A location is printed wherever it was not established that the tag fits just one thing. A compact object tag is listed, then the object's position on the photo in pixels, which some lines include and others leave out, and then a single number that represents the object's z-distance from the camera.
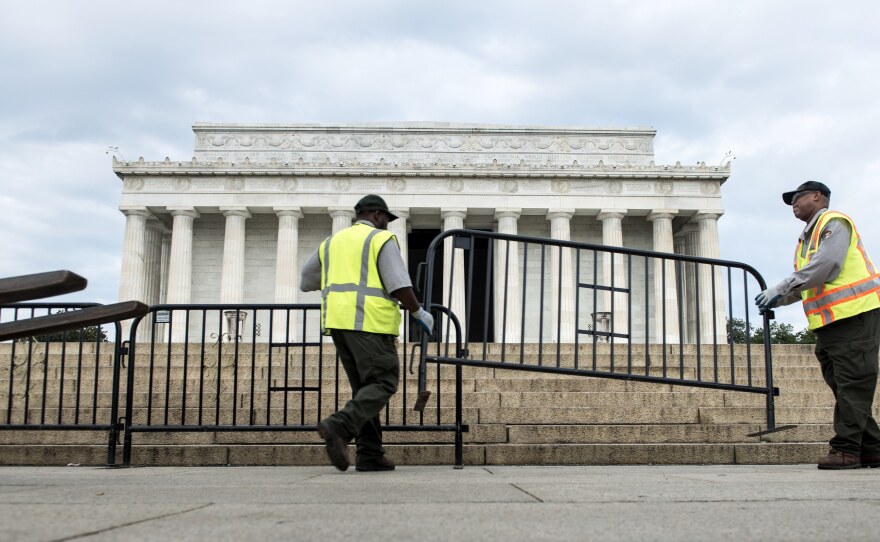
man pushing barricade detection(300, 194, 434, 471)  5.90
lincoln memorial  36.56
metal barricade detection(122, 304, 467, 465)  7.24
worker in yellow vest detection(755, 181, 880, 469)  6.18
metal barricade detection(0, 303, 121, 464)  7.26
